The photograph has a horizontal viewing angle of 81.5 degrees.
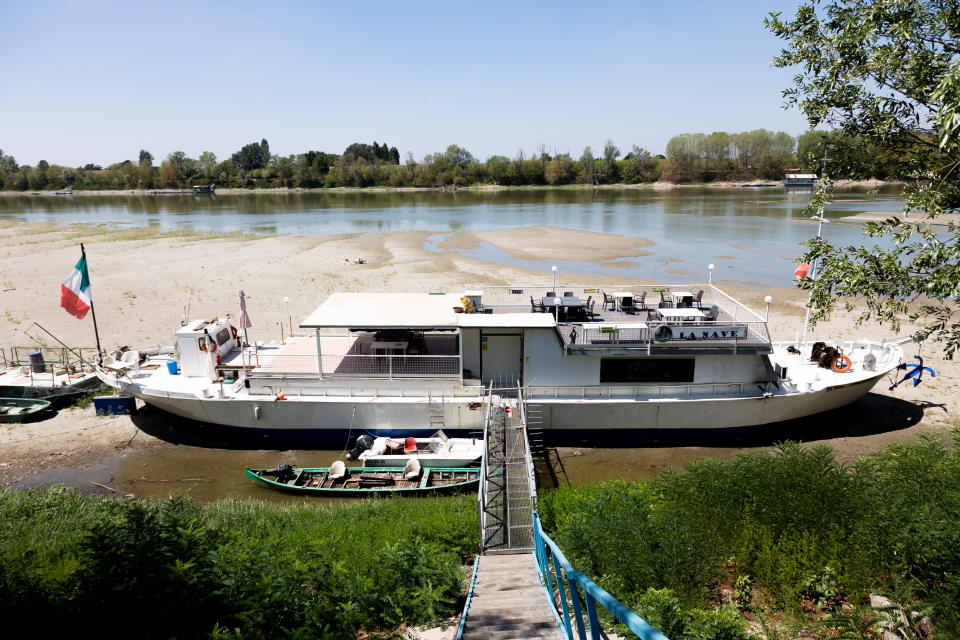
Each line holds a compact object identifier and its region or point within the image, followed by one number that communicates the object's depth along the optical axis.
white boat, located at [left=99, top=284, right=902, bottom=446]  16.00
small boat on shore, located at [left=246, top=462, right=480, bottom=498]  14.16
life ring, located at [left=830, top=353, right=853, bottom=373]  17.20
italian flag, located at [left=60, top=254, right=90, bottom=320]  18.31
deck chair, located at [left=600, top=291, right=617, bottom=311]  18.81
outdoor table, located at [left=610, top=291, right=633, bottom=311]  18.42
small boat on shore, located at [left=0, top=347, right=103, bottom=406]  18.89
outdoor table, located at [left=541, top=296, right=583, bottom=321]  17.05
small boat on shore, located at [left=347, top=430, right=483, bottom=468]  15.15
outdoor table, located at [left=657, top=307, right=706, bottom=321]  16.55
